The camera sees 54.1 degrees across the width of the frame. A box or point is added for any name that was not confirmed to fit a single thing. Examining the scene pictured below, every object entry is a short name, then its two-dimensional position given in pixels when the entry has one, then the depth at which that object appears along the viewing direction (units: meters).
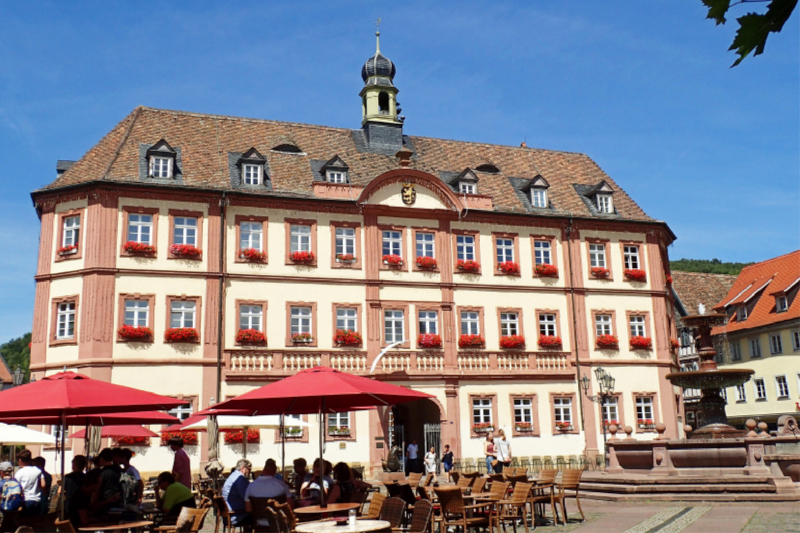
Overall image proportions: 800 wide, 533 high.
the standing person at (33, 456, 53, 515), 11.60
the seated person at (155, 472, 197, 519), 11.59
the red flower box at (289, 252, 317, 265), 30.62
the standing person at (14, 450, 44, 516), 11.10
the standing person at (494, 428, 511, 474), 20.94
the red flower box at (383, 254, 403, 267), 31.84
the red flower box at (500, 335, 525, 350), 32.56
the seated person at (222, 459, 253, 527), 11.41
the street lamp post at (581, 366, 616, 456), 28.89
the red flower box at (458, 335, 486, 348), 32.03
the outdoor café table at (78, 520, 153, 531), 9.94
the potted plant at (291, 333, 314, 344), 30.02
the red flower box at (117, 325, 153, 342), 27.88
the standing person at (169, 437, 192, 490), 14.19
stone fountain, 20.92
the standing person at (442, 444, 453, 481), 26.75
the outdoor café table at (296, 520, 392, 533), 8.92
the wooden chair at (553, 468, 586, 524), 15.20
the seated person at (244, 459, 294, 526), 10.91
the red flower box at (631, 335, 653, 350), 34.34
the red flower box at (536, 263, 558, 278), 33.91
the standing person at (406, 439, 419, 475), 29.07
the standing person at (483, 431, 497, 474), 21.69
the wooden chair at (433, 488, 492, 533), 12.01
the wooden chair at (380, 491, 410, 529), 9.94
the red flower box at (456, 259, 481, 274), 32.91
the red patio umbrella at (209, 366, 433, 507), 11.84
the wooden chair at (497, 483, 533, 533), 12.87
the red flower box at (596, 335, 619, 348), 33.88
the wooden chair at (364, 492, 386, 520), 10.92
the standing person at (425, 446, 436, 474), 27.80
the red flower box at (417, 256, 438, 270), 32.28
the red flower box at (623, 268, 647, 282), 35.16
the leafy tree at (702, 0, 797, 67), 2.13
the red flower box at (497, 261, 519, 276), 33.47
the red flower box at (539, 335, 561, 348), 33.16
